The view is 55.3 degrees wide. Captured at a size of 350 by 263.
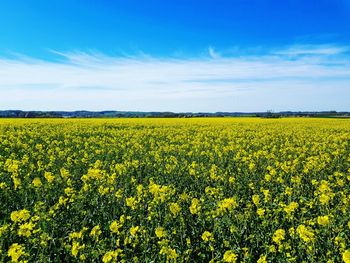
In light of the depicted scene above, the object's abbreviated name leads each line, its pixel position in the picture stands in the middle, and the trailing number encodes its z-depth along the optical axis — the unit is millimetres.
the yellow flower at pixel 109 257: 3260
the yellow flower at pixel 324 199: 5443
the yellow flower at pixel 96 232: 4039
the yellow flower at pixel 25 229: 3836
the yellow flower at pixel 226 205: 4984
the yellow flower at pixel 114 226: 4189
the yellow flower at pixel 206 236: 4141
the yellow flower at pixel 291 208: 5012
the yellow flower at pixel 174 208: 4785
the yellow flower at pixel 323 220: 4373
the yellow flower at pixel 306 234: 3922
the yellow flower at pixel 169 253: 3459
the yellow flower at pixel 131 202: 5371
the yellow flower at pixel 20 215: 4195
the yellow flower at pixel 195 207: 5004
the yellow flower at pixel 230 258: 3346
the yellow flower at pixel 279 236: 4106
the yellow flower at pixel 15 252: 3197
